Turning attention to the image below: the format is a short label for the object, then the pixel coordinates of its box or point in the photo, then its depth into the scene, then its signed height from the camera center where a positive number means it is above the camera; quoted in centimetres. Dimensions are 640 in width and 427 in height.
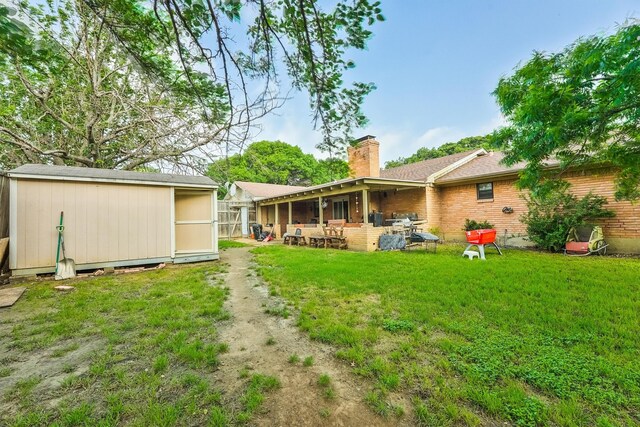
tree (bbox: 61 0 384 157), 244 +181
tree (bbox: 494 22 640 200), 277 +138
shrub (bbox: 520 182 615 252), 799 +0
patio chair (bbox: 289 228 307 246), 1261 -78
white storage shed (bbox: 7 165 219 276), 564 +27
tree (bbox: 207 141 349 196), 3077 +714
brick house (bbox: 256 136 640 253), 807 +95
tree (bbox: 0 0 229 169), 377 +316
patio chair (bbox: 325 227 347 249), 1062 -72
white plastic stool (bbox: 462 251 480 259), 734 -102
